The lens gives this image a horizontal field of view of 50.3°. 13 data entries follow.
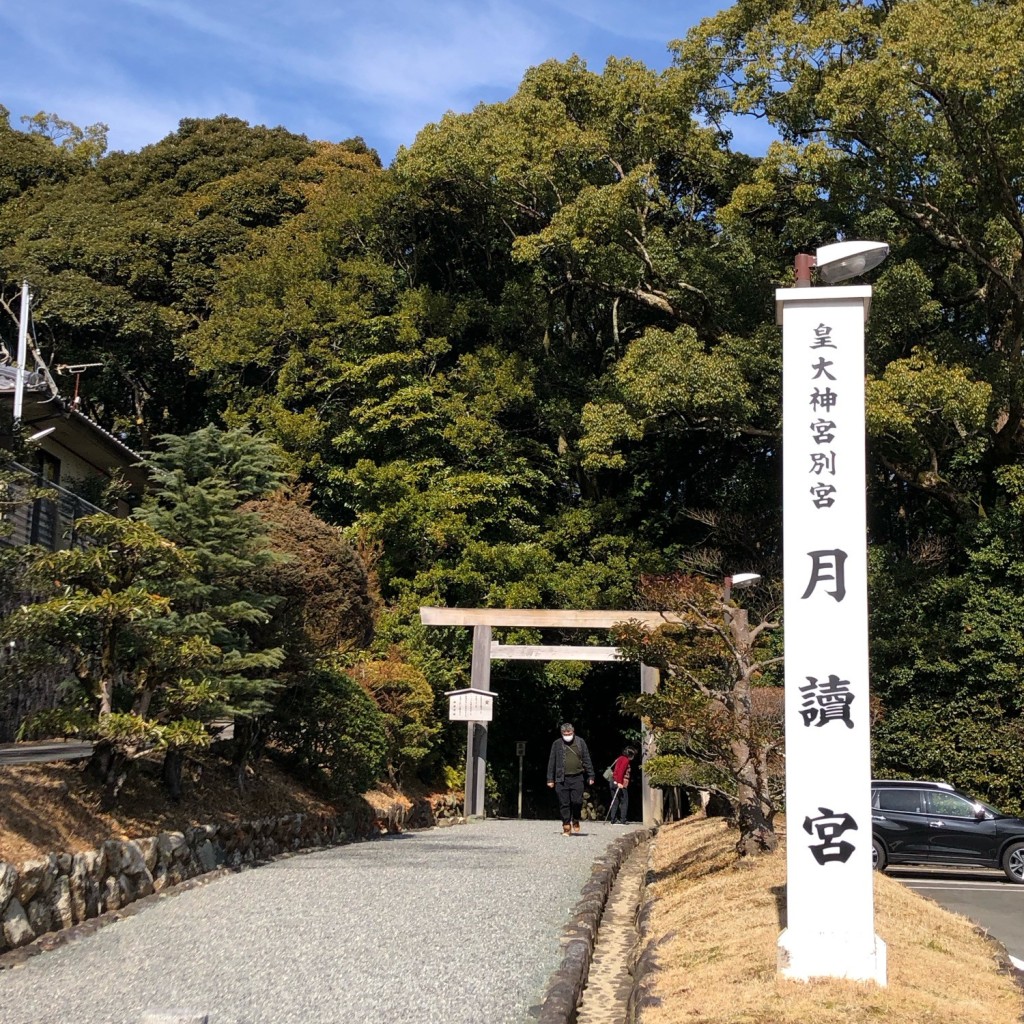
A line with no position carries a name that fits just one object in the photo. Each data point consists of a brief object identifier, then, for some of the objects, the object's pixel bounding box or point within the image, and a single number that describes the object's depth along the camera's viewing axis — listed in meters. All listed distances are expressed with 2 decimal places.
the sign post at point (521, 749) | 26.26
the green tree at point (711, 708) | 10.00
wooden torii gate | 20.62
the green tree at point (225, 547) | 10.65
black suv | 15.46
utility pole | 14.10
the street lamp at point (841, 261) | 6.65
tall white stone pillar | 5.74
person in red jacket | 21.53
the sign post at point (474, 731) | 20.02
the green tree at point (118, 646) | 8.73
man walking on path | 15.17
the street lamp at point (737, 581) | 12.20
